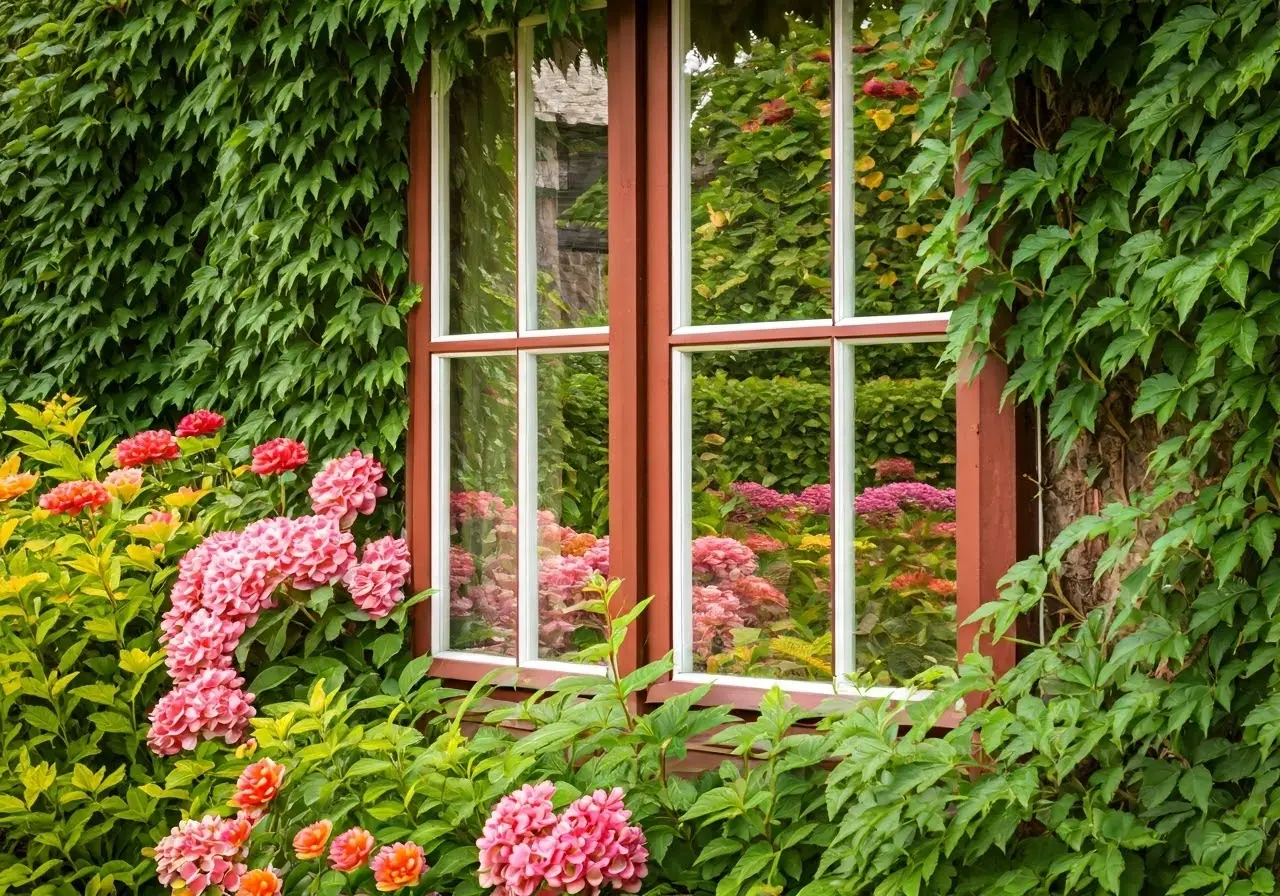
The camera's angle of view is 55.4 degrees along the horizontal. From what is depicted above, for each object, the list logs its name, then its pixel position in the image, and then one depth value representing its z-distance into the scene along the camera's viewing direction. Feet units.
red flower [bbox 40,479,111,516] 11.25
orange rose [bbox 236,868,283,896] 8.89
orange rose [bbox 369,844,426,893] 8.39
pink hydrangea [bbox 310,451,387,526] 11.57
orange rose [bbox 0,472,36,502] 11.68
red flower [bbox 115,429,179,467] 12.33
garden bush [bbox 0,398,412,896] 10.47
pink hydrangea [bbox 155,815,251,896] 9.45
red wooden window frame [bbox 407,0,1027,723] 10.25
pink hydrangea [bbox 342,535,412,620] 11.23
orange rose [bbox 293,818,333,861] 8.82
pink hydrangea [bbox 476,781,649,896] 8.27
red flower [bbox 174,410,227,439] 12.66
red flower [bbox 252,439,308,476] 11.71
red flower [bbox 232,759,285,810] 9.29
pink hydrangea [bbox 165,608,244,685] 10.86
